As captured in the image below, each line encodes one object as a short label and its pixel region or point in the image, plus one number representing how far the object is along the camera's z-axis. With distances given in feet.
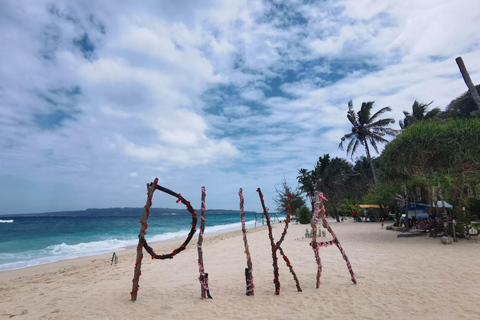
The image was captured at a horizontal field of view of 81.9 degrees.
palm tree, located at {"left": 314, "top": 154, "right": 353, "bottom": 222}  114.21
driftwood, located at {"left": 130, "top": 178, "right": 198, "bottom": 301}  18.86
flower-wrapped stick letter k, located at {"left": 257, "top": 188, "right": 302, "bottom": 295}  19.48
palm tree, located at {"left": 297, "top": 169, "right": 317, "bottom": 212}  121.29
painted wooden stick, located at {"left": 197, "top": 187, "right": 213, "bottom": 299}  18.89
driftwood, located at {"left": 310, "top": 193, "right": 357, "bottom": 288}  20.45
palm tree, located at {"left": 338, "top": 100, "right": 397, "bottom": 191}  102.96
